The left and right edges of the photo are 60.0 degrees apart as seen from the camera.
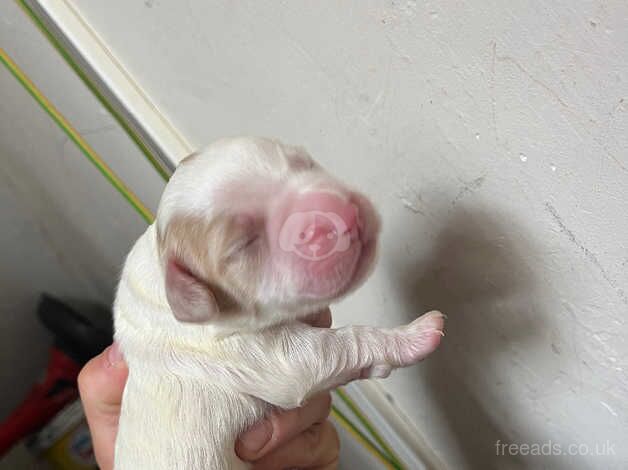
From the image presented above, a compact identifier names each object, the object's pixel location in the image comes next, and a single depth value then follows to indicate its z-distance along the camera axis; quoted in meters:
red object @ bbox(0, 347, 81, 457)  0.38
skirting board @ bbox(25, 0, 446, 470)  0.29
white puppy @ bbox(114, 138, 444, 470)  0.14
